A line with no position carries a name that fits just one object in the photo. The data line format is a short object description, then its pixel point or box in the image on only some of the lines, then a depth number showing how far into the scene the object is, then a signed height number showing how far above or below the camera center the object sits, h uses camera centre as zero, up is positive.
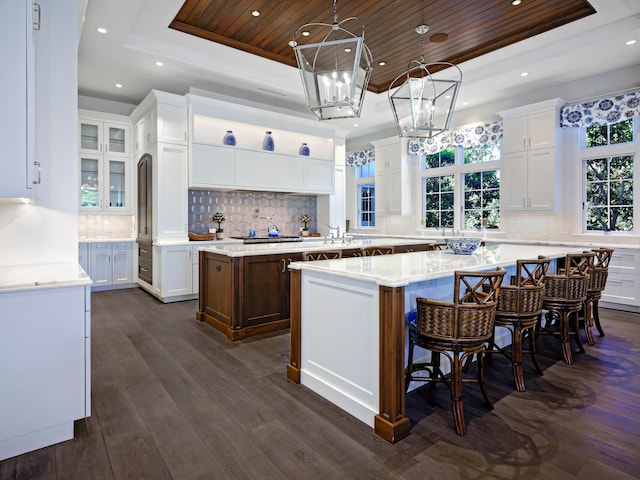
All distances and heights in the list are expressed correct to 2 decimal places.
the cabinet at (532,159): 5.55 +1.21
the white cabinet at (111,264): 6.07 -0.44
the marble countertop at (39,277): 1.85 -0.22
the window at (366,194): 8.96 +1.06
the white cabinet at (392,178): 7.77 +1.25
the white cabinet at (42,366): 1.84 -0.66
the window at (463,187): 6.71 +0.96
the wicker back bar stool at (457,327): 2.10 -0.51
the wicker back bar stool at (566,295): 3.12 -0.48
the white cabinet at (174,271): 5.37 -0.50
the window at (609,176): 5.20 +0.88
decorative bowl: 3.41 -0.07
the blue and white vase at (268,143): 6.52 +1.63
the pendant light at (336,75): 2.35 +1.06
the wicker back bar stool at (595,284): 3.53 -0.44
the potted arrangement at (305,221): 7.46 +0.32
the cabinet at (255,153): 5.78 +1.44
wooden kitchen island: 3.77 -0.53
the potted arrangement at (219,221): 6.16 +0.27
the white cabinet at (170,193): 5.47 +0.66
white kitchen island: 2.04 -0.55
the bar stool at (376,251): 4.71 -0.17
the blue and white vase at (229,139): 6.05 +1.59
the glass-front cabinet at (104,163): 6.09 +1.24
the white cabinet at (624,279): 4.71 -0.53
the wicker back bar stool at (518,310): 2.66 -0.52
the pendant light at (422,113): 3.00 +1.04
